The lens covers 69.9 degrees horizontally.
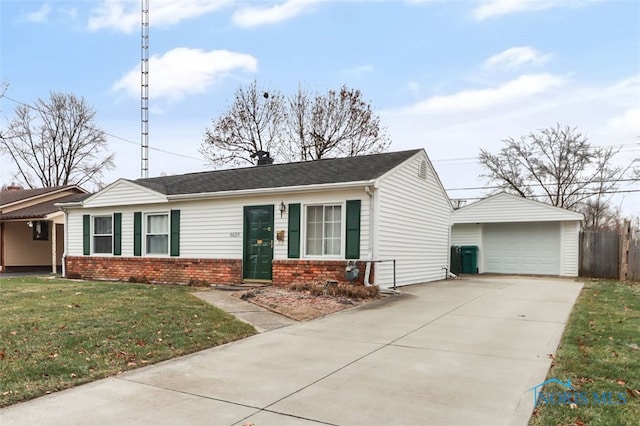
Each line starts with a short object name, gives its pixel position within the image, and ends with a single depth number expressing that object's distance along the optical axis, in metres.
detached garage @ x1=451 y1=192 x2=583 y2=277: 17.67
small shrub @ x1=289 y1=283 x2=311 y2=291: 10.23
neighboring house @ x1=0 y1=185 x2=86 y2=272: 21.31
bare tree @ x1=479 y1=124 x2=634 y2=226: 27.73
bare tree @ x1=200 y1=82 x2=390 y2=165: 28.06
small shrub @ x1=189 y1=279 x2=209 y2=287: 12.79
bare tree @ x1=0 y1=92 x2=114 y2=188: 33.12
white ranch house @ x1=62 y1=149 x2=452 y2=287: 11.22
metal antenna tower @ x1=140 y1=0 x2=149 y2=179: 23.89
